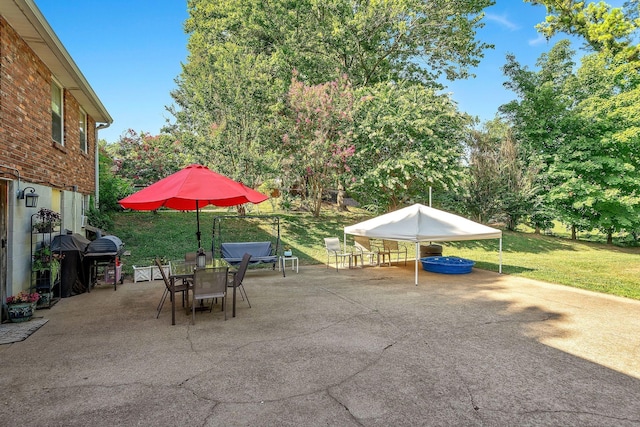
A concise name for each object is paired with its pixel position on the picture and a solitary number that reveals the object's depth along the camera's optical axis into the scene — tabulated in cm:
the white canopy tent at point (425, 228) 826
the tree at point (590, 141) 1708
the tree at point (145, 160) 1596
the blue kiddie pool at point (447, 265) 959
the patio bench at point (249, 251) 856
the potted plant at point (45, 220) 609
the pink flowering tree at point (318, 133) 1397
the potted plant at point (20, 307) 513
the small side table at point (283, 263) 943
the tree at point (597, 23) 1862
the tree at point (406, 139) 1399
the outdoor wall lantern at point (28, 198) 568
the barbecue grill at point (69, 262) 682
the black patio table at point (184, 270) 518
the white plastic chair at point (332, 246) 1055
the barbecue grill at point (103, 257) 732
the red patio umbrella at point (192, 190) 546
